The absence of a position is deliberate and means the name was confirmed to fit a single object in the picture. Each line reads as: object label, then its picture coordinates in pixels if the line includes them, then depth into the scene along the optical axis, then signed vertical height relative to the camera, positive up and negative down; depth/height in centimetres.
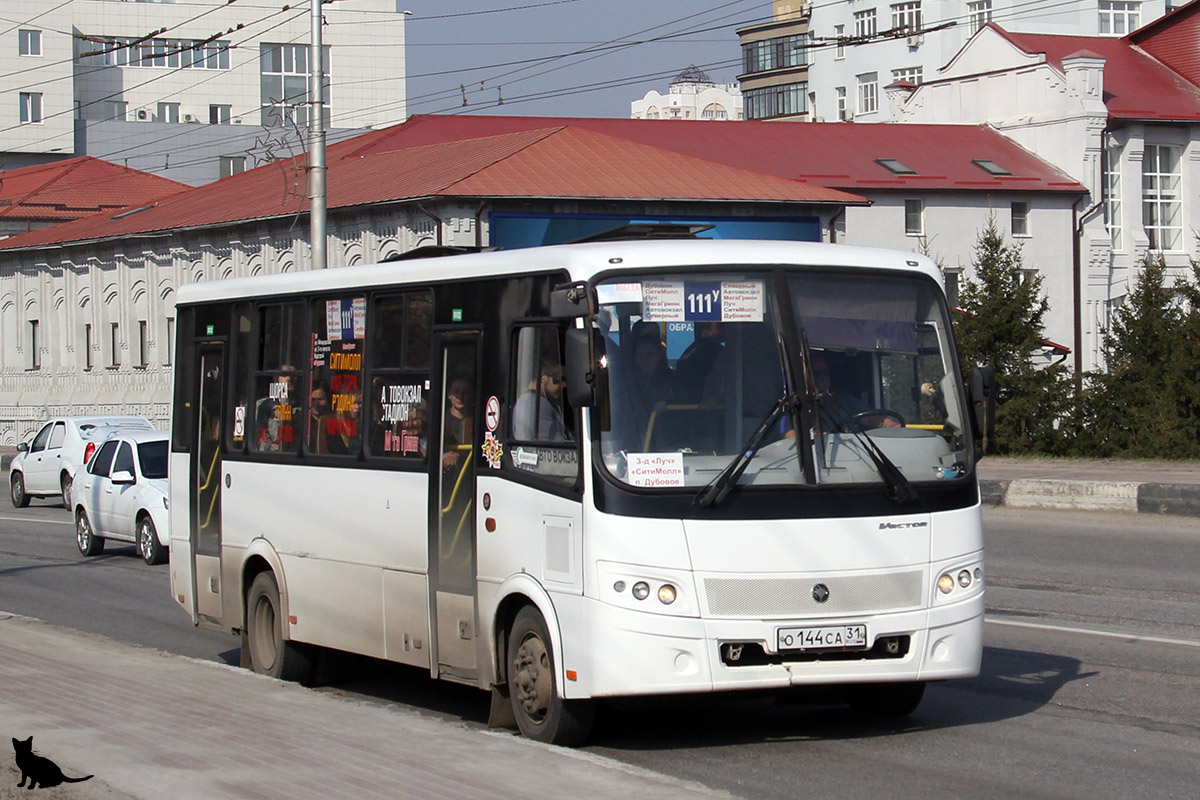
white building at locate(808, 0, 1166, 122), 9862 +2200
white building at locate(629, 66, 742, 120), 16225 +2953
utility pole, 2795 +422
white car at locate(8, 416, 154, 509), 3022 -70
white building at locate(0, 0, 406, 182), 9038 +1906
